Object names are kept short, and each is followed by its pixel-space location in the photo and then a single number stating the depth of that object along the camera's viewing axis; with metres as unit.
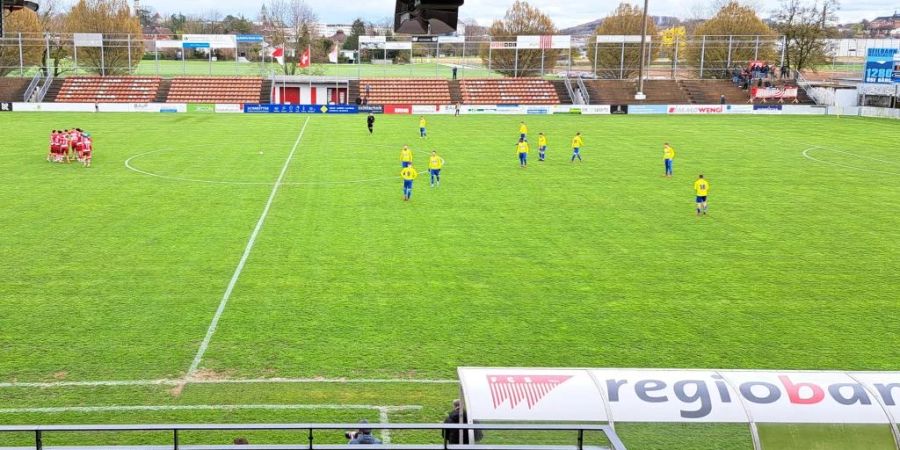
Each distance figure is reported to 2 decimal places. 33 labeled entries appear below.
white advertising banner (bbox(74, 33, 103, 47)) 74.19
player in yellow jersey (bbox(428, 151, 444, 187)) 29.53
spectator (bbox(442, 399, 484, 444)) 7.97
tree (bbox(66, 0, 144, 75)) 83.12
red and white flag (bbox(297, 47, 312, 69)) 73.62
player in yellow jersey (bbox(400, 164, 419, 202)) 26.66
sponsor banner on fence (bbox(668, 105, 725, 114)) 70.00
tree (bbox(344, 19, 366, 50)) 135.38
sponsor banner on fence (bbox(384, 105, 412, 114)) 68.00
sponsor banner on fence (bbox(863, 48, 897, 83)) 65.94
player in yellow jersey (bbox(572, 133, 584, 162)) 36.78
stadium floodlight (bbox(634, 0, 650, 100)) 71.26
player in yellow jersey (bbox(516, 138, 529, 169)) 34.72
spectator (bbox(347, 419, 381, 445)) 8.41
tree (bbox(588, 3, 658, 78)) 88.75
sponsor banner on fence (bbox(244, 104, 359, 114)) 67.25
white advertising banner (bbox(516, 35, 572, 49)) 79.44
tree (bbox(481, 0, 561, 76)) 88.44
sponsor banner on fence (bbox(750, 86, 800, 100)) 73.25
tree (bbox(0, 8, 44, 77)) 79.75
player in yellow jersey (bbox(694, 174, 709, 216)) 24.69
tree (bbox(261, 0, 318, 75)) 100.56
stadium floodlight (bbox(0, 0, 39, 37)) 15.23
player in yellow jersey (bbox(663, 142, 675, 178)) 32.44
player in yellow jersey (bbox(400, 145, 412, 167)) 28.00
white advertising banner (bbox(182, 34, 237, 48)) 79.00
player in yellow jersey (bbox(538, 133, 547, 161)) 36.47
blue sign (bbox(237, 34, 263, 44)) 79.75
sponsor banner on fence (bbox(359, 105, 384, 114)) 67.88
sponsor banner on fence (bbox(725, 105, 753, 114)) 69.75
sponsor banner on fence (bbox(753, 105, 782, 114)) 69.81
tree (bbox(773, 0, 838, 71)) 93.44
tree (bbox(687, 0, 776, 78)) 85.19
